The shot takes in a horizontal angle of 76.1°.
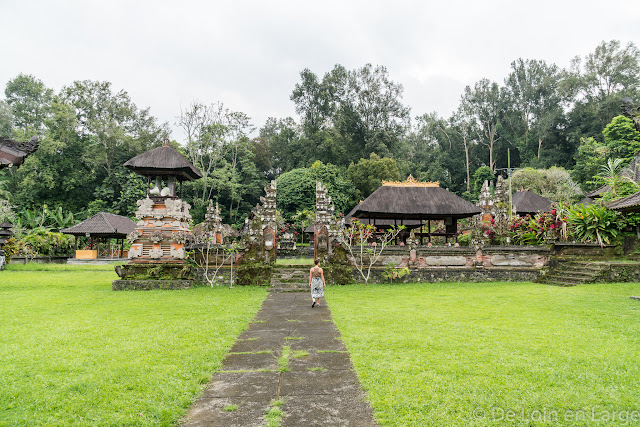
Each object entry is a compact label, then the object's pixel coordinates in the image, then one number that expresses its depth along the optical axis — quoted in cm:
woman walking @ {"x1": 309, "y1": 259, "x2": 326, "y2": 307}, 912
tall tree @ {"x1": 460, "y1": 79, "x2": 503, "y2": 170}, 4922
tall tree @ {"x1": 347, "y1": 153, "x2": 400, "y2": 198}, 3622
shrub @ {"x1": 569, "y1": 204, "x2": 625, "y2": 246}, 1441
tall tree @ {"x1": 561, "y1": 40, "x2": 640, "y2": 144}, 4006
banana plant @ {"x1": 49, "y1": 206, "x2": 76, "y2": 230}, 3148
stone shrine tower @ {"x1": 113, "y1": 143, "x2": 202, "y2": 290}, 1321
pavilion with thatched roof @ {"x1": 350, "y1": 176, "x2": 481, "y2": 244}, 1780
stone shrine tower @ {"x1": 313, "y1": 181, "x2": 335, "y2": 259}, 1401
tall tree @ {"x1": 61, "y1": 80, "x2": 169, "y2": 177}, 3719
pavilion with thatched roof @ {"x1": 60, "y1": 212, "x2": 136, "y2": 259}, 2534
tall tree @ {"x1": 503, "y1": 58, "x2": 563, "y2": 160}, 4468
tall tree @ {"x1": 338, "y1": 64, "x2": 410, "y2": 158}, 4297
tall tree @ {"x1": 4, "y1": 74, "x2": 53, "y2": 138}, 4209
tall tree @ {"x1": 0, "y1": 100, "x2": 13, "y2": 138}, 4030
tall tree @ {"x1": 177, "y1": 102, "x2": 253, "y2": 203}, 3594
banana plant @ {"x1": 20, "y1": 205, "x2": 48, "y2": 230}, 3030
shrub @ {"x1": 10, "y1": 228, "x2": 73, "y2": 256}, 2189
